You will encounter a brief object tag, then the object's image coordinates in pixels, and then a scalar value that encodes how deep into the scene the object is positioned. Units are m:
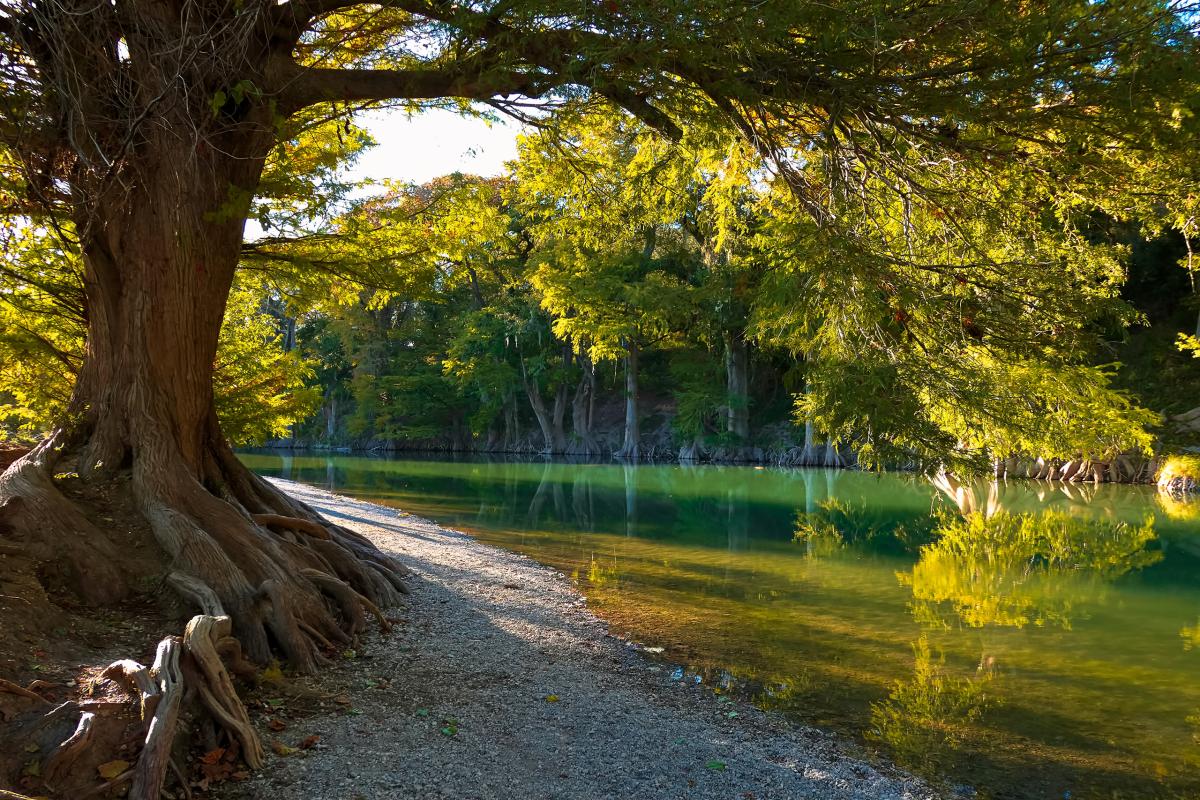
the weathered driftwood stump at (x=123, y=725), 3.27
